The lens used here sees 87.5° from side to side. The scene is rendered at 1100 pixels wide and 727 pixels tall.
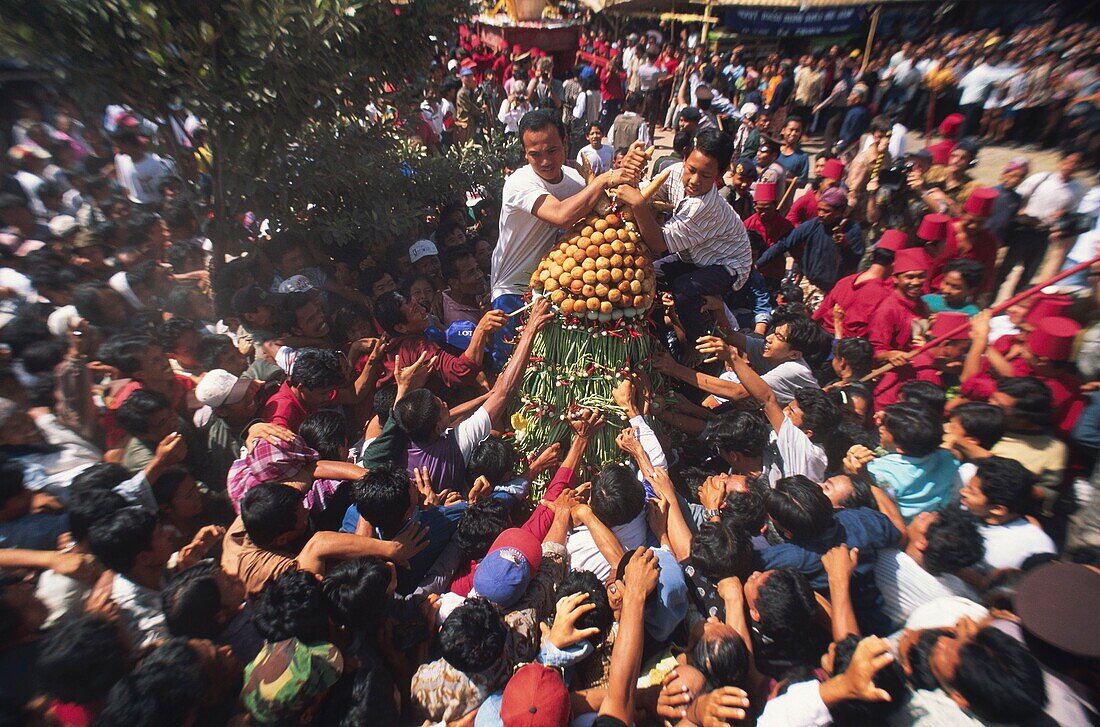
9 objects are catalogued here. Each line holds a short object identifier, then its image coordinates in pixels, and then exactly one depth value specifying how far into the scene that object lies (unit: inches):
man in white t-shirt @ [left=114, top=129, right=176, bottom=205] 298.3
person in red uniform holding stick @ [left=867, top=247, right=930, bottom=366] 191.9
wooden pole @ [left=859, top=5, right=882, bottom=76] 600.5
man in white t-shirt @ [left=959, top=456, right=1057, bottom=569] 113.7
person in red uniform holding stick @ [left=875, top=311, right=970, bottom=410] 177.0
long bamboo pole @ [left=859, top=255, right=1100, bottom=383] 161.2
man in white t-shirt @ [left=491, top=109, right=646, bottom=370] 127.3
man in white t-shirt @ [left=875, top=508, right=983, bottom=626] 112.3
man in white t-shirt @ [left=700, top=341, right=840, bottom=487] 143.5
